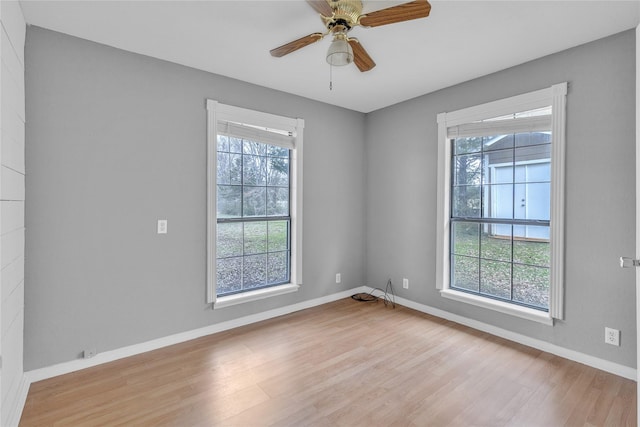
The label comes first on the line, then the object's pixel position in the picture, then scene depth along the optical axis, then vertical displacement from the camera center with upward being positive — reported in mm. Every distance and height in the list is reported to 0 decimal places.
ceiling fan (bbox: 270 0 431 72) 1666 +1052
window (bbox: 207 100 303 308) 3031 +45
